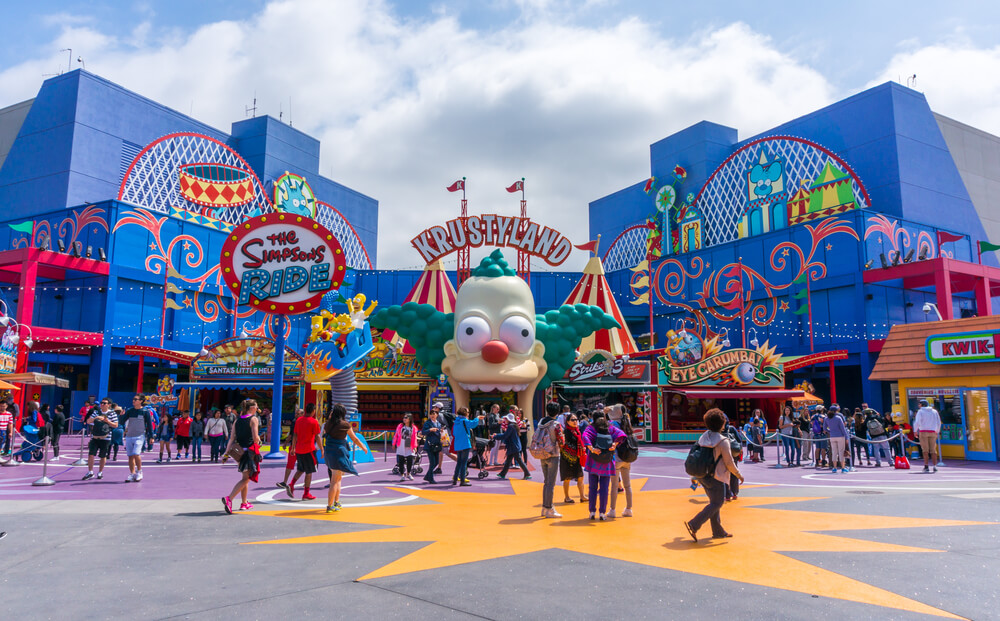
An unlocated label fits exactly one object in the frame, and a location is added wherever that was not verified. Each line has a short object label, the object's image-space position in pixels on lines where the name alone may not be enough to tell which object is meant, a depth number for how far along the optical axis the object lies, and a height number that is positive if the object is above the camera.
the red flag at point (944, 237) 34.78 +8.94
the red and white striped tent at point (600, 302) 29.36 +4.96
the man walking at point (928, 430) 14.76 -0.40
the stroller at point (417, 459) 14.35 -1.09
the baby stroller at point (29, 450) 15.61 -1.08
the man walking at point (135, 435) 12.48 -0.53
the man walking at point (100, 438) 12.45 -0.60
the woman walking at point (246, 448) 9.00 -0.56
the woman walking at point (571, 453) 9.17 -0.60
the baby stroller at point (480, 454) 14.30 -0.98
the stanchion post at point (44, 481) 12.02 -1.35
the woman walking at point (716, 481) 7.06 -0.74
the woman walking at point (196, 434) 17.66 -0.72
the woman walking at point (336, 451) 9.25 -0.60
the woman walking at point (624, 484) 8.87 -1.00
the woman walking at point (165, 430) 18.56 -0.66
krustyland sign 26.00 +6.65
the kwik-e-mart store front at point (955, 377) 17.47 +0.97
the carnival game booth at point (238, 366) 25.06 +1.52
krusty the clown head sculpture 21.33 +2.47
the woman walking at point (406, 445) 13.21 -0.72
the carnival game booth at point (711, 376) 25.75 +1.29
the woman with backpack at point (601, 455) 8.50 -0.57
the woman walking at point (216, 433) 17.16 -0.66
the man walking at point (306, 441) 10.20 -0.51
